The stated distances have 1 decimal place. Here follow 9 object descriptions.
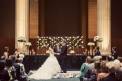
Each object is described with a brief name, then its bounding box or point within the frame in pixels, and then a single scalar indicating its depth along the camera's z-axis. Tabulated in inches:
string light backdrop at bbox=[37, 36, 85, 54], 676.5
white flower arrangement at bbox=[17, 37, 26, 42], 642.8
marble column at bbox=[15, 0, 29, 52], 711.4
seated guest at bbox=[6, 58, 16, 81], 358.9
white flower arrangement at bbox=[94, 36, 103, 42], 649.8
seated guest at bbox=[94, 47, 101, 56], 585.3
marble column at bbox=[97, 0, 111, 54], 715.7
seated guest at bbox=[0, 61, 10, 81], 280.8
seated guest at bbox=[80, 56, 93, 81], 334.6
